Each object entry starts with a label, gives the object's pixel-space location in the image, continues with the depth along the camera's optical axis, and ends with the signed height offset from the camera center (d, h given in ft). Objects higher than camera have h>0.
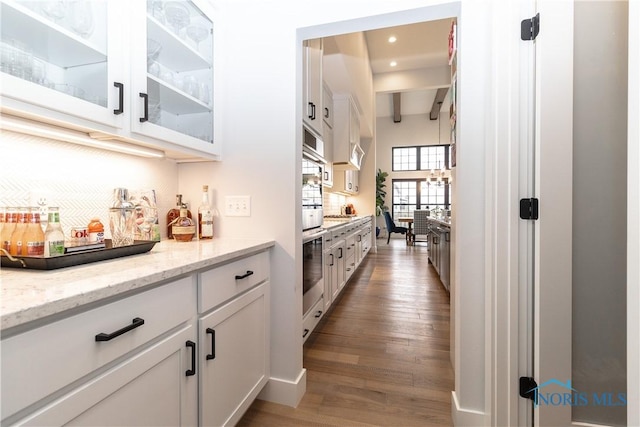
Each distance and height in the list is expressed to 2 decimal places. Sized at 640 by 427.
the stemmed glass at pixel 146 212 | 4.80 -0.02
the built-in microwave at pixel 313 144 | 7.50 +1.85
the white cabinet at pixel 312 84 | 7.05 +3.26
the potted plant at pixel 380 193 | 31.65 +2.05
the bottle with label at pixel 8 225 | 3.14 -0.16
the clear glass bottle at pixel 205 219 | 5.59 -0.15
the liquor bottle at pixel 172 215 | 5.78 -0.08
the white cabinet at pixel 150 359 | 2.05 -1.38
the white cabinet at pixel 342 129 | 15.01 +4.13
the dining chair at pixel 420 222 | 28.27 -1.01
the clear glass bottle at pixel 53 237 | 3.11 -0.28
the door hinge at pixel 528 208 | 4.22 +0.05
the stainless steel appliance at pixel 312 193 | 7.32 +0.48
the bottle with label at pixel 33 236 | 3.04 -0.27
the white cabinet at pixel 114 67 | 3.03 +1.82
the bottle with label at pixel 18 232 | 3.06 -0.23
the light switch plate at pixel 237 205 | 5.73 +0.11
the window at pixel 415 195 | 33.73 +1.83
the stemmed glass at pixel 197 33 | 5.21 +3.17
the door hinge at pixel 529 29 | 4.16 +2.57
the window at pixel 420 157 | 34.12 +6.25
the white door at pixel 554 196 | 3.96 +0.21
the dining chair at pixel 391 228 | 28.66 -1.60
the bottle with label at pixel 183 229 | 5.33 -0.33
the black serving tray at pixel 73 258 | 2.93 -0.51
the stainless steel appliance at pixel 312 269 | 6.66 -1.40
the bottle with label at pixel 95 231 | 3.83 -0.27
